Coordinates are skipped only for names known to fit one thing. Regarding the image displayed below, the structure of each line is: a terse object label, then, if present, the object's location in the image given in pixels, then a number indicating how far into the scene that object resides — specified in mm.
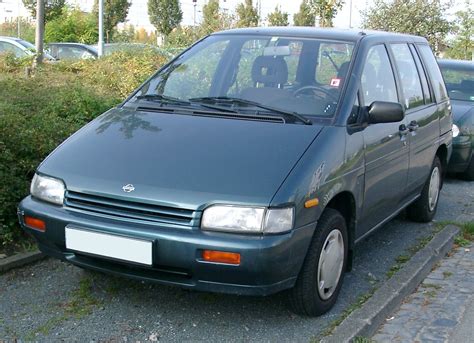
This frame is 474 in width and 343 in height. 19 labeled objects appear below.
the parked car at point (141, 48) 14422
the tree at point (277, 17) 36969
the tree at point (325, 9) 18734
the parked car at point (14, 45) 16891
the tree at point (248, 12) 23825
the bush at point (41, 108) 4875
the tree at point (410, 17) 24500
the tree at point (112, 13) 33781
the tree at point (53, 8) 23544
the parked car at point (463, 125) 8336
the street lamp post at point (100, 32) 18988
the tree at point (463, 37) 29314
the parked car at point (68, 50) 20141
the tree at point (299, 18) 44144
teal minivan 3367
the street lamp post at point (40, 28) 13219
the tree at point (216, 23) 21500
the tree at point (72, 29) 30078
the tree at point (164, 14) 40438
